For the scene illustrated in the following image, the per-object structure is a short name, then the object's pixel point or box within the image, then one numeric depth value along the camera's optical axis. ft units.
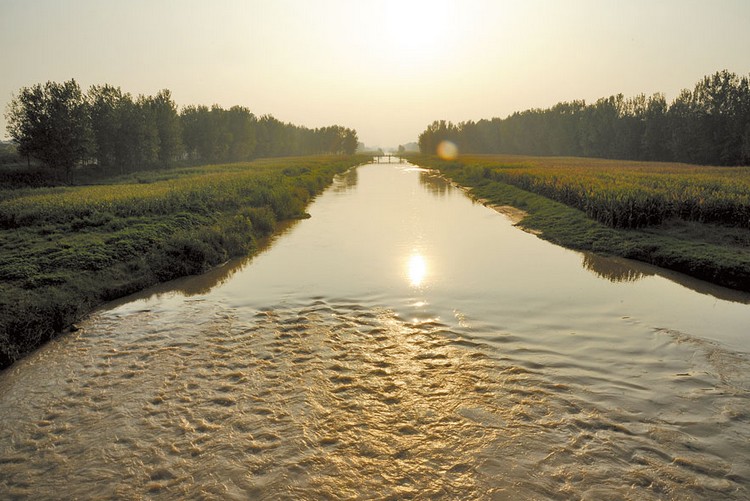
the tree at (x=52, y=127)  142.51
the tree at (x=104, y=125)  176.65
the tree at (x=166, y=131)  220.02
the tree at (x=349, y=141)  569.23
